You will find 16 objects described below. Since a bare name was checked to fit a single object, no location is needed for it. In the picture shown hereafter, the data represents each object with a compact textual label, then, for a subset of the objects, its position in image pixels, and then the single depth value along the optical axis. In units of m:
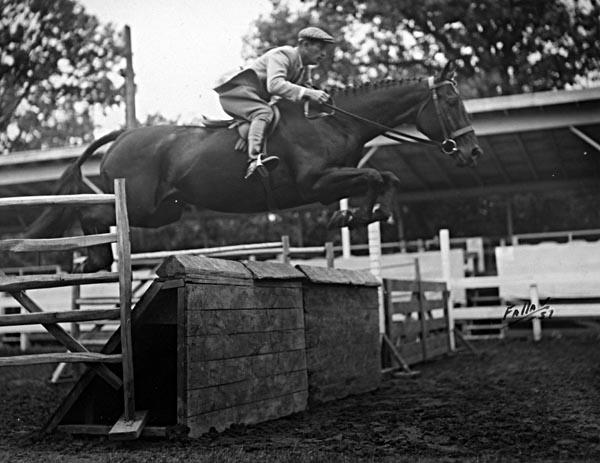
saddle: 5.21
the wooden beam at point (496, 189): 12.53
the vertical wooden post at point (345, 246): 12.72
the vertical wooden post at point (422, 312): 9.39
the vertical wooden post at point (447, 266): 11.20
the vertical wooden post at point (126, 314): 4.13
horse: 5.14
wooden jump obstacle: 4.19
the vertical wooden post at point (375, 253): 8.10
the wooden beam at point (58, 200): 4.13
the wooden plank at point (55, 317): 4.08
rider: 5.05
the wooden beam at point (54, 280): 4.11
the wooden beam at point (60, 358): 3.97
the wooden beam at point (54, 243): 4.09
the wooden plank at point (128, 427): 3.99
